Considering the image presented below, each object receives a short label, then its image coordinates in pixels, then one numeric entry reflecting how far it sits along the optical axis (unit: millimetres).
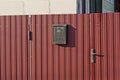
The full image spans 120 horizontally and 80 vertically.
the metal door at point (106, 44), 10622
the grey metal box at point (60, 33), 10864
